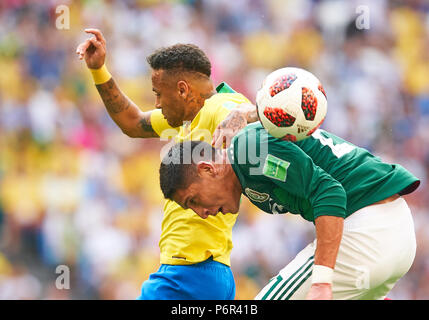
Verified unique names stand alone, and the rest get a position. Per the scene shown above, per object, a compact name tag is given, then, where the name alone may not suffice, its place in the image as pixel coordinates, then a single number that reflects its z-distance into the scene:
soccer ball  8.01
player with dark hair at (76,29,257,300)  10.12
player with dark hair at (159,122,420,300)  8.27
